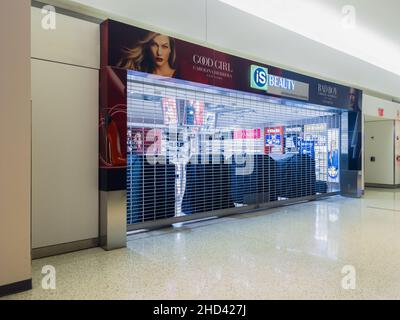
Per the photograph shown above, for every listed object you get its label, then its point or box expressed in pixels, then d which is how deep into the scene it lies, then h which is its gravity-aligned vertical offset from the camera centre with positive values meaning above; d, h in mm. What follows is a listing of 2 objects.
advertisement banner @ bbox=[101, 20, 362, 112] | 3801 +1402
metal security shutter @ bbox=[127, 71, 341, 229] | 4629 +92
